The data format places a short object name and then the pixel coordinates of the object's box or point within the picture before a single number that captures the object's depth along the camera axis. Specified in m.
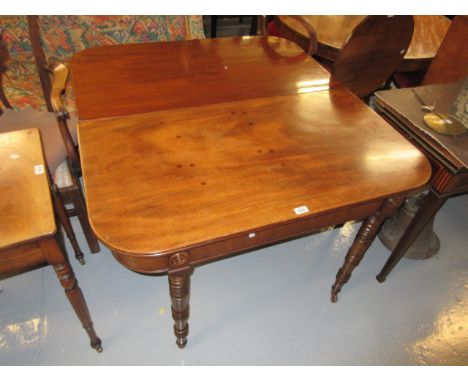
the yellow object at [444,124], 1.07
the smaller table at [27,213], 0.76
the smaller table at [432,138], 1.02
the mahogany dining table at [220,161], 0.75
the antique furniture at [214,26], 3.10
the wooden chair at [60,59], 1.21
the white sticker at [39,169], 0.90
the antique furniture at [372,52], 1.44
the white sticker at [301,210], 0.79
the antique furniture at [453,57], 1.50
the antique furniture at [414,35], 1.78
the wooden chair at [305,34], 1.57
